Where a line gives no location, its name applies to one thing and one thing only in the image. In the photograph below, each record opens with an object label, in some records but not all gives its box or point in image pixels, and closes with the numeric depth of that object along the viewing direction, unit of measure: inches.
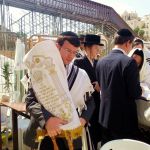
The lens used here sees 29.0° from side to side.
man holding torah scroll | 74.0
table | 118.0
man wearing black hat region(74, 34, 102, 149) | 118.6
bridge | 554.3
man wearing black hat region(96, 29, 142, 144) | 97.6
